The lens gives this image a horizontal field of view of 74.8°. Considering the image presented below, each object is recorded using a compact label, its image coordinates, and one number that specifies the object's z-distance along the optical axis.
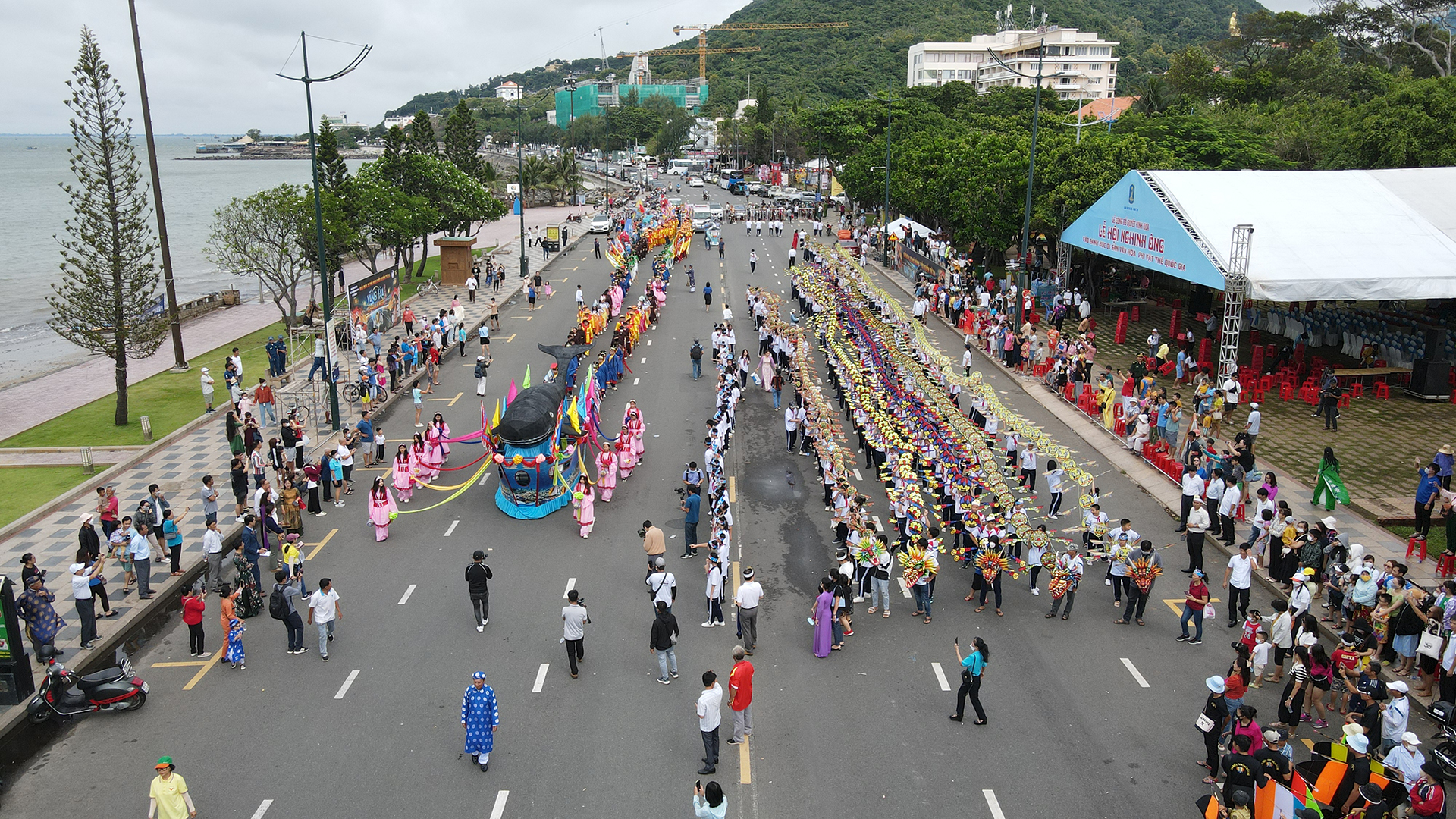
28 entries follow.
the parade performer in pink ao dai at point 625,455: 20.55
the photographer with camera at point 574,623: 12.55
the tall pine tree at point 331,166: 40.78
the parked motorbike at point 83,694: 12.00
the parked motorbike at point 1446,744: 10.64
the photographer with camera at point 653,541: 15.10
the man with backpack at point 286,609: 13.35
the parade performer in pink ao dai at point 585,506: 17.47
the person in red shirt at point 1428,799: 9.38
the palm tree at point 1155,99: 65.44
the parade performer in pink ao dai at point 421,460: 19.86
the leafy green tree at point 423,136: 52.03
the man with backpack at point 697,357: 28.45
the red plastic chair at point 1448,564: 15.00
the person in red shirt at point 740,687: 11.12
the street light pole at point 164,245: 27.59
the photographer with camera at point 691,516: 16.50
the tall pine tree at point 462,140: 56.56
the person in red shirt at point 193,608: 13.30
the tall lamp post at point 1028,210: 30.42
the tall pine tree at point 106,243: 23.02
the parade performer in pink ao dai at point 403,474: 19.17
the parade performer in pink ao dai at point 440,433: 20.77
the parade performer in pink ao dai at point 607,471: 19.25
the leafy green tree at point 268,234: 34.53
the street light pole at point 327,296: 22.22
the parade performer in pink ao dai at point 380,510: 17.34
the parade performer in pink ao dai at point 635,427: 20.92
